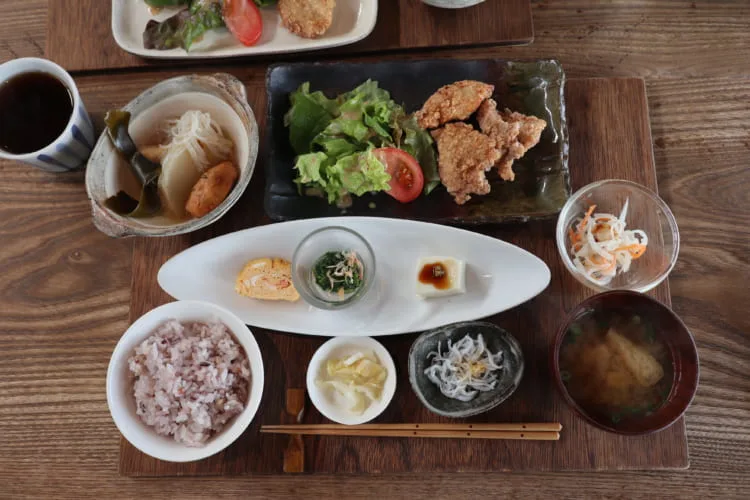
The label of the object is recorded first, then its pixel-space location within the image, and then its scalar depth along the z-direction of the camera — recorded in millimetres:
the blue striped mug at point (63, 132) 646
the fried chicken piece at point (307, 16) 692
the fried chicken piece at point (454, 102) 662
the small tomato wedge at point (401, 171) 659
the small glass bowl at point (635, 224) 640
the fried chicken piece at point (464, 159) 651
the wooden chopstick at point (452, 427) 625
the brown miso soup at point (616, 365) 601
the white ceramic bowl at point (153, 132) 624
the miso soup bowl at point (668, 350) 584
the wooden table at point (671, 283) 654
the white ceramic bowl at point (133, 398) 602
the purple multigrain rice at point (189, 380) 606
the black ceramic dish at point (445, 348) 608
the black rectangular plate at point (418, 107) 661
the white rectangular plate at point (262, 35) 700
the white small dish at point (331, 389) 621
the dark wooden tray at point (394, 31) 709
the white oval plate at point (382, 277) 634
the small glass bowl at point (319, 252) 633
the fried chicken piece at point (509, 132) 651
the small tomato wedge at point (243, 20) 687
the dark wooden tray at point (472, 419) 632
